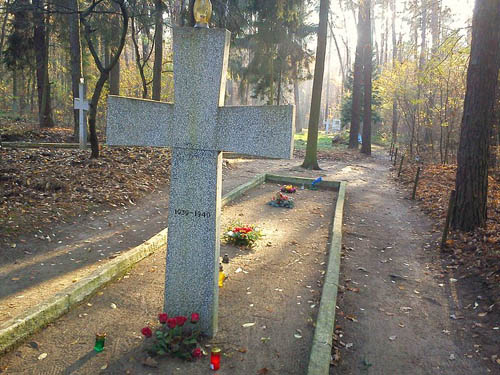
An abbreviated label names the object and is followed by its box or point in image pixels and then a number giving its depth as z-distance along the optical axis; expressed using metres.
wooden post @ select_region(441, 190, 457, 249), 6.79
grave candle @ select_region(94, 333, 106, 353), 3.41
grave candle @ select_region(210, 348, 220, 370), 3.24
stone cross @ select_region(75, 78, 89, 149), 12.74
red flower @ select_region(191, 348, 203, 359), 3.36
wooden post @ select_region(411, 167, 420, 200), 11.30
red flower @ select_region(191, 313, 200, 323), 3.54
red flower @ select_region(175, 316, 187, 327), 3.44
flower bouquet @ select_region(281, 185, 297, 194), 11.28
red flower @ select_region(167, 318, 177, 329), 3.40
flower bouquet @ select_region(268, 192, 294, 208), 9.62
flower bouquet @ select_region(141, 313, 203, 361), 3.37
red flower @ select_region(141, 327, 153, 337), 3.37
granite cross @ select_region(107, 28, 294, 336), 3.33
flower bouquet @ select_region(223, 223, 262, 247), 6.50
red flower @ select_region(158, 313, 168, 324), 3.48
